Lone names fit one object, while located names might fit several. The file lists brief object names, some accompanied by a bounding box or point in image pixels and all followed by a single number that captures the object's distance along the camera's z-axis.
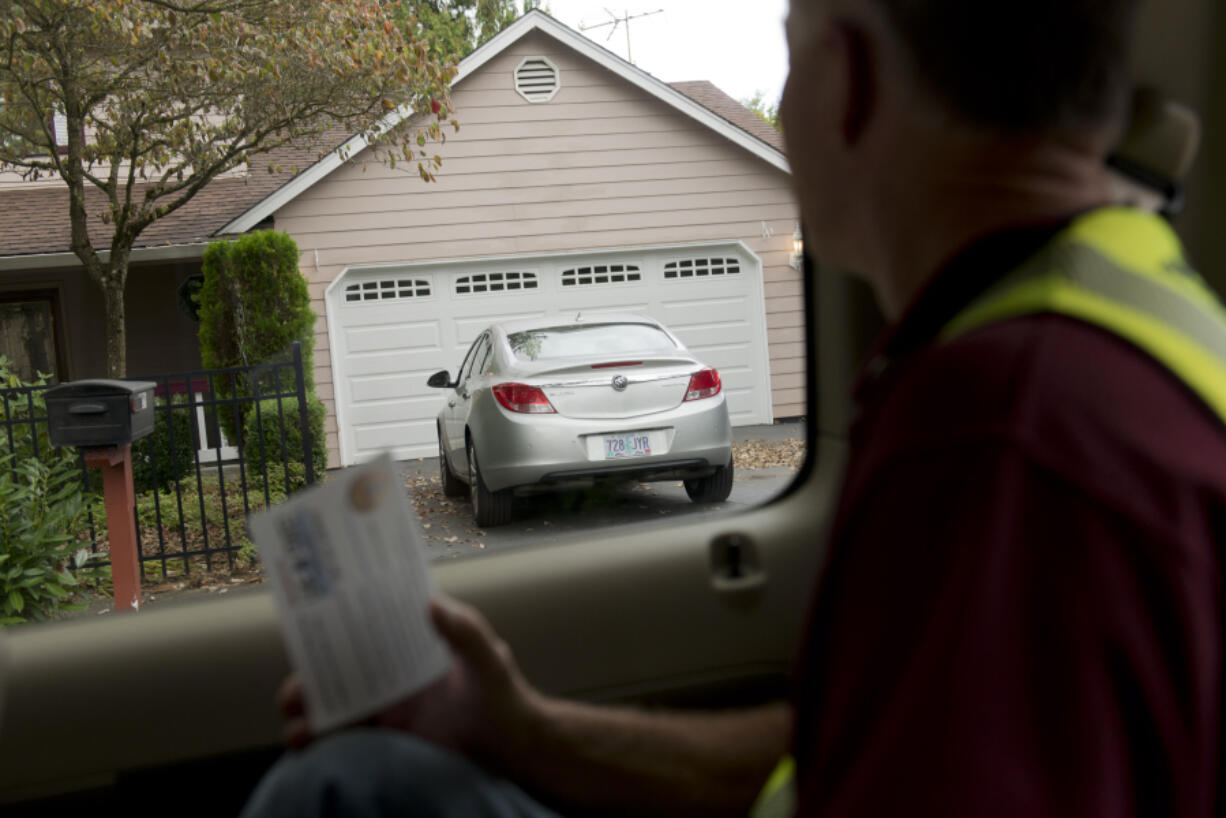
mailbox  3.92
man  0.54
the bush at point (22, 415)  5.07
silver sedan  6.06
